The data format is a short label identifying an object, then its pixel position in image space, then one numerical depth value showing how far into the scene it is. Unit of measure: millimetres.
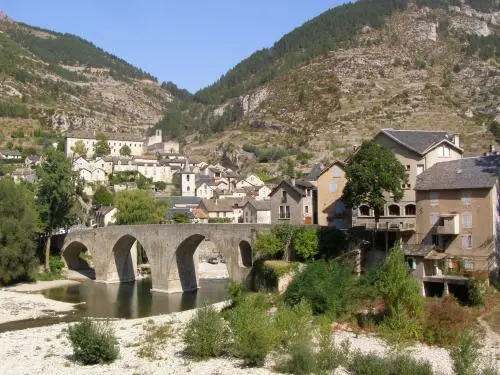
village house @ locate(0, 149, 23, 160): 135750
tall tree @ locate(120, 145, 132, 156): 136100
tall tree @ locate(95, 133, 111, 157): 132500
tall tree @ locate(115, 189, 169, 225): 77000
